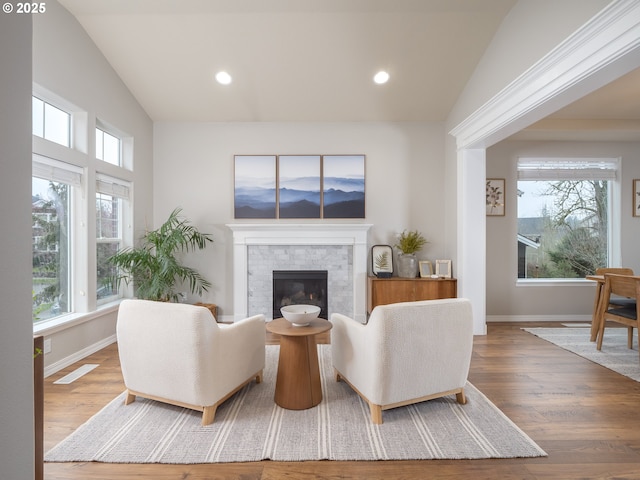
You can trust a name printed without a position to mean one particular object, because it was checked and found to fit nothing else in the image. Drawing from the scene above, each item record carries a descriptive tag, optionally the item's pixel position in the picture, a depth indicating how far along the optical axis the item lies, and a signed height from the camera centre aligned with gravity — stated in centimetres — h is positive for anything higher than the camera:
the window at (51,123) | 302 +110
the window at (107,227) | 383 +16
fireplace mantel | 473 -2
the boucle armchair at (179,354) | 211 -73
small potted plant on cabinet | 456 -19
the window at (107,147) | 389 +111
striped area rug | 190 -117
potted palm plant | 401 -27
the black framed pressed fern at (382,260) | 461 -27
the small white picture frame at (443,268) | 451 -36
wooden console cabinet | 437 -62
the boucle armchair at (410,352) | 212 -72
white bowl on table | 245 -53
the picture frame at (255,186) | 483 +77
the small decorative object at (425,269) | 459 -38
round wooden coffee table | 239 -91
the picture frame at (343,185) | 483 +78
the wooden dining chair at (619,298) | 370 -66
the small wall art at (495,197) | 488 +62
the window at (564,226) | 503 +21
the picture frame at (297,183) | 483 +80
